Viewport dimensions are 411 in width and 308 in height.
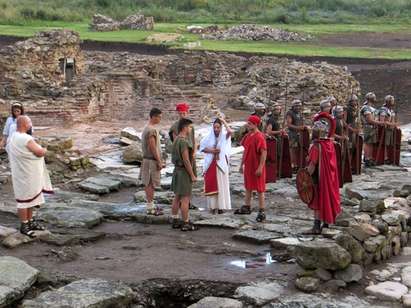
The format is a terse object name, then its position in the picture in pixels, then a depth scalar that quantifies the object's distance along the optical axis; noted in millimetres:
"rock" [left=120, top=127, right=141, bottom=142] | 18922
